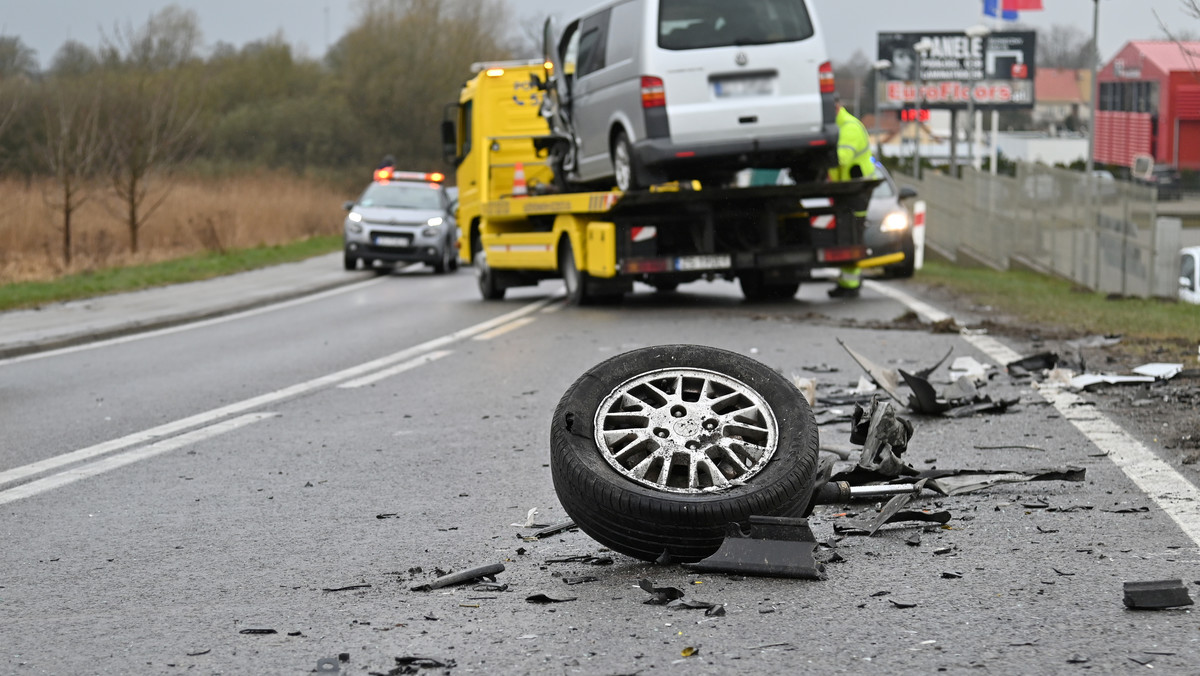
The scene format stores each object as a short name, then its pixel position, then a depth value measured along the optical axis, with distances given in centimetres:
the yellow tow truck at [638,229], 3219
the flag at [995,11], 10525
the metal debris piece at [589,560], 960
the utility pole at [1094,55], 5937
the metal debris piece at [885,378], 1611
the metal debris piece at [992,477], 1167
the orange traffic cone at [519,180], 3991
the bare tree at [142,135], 5734
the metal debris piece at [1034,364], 1970
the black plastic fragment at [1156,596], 805
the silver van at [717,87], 3048
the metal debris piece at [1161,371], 1809
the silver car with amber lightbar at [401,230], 5647
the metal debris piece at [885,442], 1153
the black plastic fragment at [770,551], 897
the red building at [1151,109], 13237
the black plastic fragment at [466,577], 903
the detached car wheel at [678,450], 934
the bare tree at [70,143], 5153
